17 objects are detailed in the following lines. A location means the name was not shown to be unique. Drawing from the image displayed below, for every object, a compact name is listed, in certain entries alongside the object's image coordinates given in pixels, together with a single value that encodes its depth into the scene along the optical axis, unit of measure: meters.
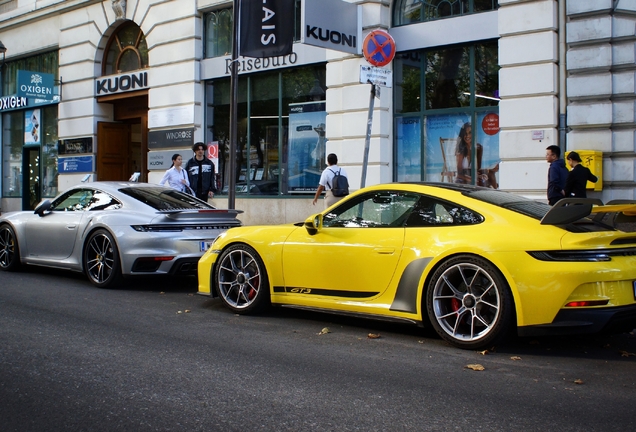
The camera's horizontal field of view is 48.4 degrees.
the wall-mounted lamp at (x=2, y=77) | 26.33
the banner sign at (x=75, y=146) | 22.48
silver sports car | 8.77
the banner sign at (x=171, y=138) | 19.16
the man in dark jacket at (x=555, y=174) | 11.39
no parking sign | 11.02
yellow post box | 11.91
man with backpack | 13.09
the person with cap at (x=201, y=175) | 13.95
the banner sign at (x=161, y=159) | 19.59
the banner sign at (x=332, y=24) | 14.07
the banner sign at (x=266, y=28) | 15.73
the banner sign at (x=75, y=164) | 22.42
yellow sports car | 5.16
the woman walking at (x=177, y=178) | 13.45
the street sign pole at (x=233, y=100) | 13.49
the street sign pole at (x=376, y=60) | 10.41
